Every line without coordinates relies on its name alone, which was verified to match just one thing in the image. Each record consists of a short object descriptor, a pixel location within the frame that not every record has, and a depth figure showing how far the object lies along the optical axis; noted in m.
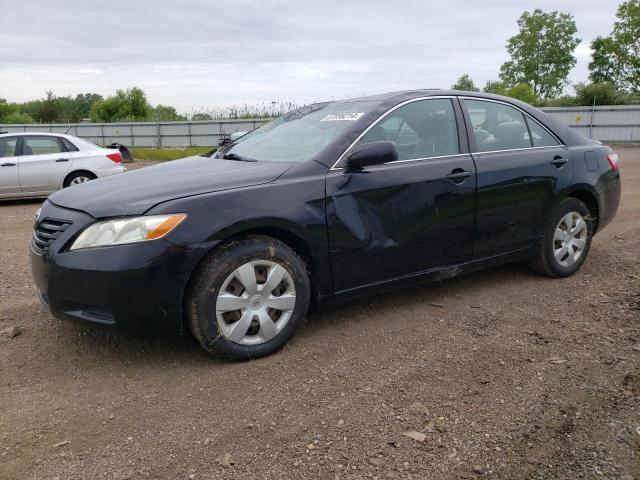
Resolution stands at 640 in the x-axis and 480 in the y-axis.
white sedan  10.34
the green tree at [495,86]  59.54
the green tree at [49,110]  45.22
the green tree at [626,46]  51.25
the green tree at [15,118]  55.75
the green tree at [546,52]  62.22
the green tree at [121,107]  55.69
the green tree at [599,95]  32.25
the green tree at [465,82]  71.49
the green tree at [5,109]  61.23
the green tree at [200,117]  29.83
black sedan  3.09
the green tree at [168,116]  32.34
